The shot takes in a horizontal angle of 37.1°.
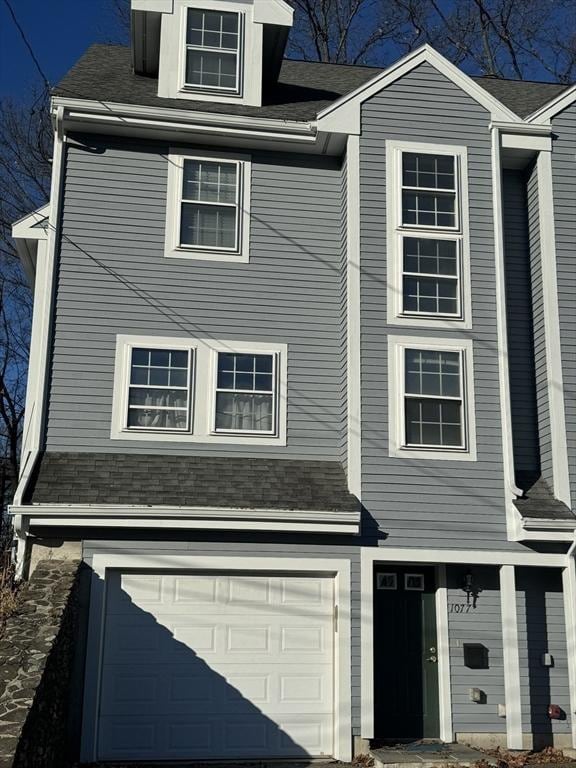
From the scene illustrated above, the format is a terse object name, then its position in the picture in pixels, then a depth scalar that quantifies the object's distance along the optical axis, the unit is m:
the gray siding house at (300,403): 10.12
